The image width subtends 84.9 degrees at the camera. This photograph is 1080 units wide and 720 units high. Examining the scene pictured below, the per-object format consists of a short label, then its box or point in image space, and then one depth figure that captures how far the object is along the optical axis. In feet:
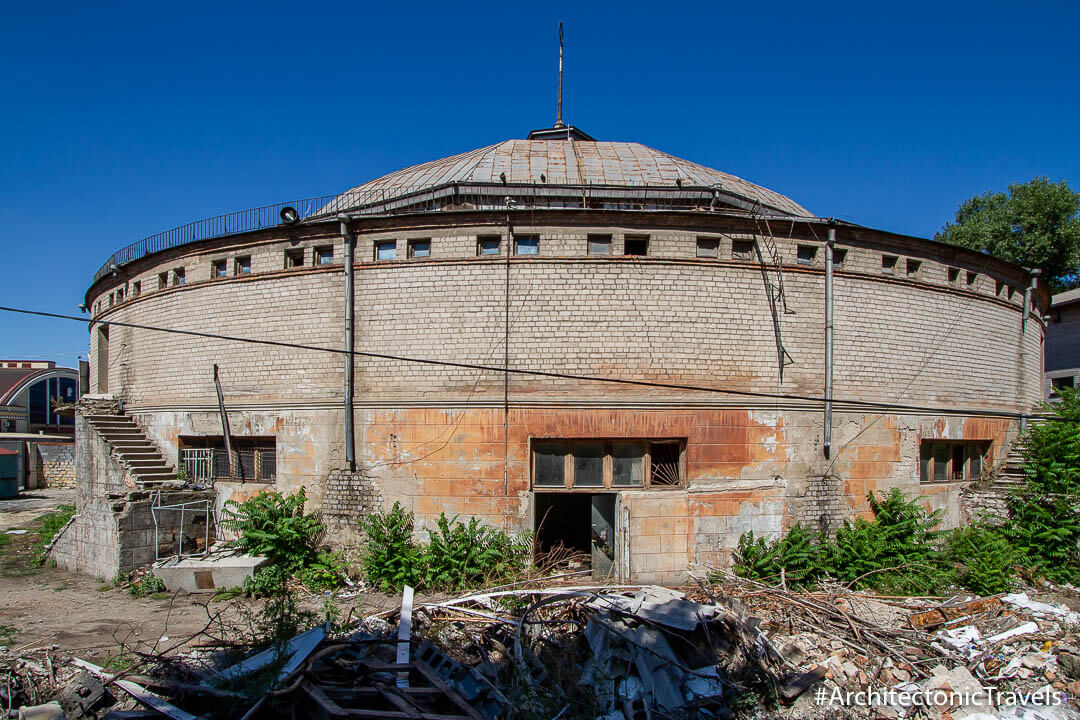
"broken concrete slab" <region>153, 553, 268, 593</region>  35.45
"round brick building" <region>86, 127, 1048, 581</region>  36.47
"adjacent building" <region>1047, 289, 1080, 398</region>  77.97
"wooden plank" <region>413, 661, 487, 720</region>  20.76
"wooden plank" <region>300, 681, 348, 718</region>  20.26
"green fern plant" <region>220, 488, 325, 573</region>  36.65
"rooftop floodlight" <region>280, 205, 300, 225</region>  41.07
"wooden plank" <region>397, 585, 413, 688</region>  22.31
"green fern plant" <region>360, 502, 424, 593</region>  34.71
